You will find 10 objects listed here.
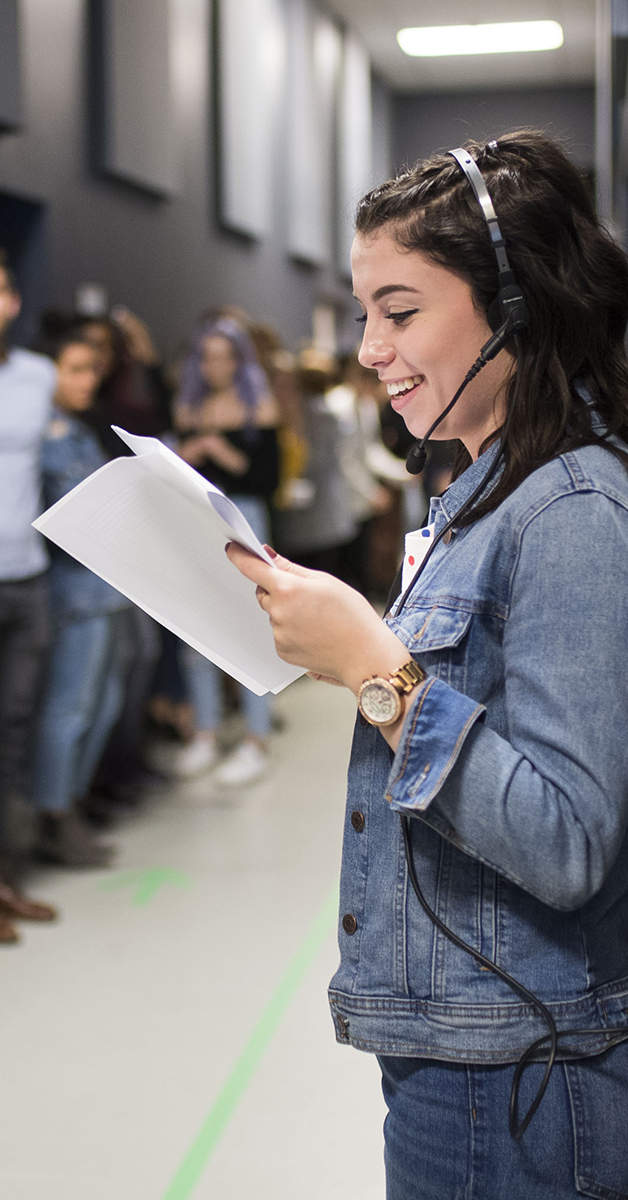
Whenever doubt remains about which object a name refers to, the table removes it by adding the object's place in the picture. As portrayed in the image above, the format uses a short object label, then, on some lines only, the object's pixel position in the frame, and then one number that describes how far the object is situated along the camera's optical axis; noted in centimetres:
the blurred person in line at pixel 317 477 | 610
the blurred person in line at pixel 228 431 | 456
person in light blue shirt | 324
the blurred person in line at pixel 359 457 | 675
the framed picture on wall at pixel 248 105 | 753
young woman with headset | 83
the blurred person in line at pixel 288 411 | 555
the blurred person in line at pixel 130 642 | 418
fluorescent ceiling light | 1032
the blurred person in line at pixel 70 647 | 363
